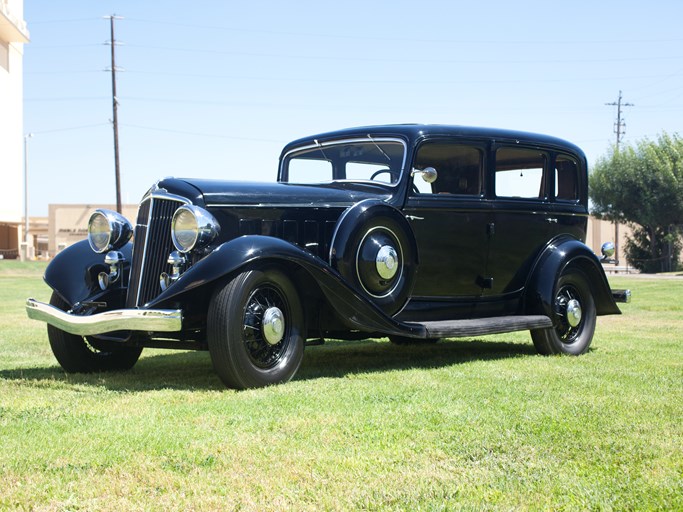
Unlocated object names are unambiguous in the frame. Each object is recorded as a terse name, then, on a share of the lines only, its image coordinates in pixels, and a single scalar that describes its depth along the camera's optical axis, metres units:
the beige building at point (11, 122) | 45.81
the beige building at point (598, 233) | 58.47
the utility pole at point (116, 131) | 33.59
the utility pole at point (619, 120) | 58.97
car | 5.34
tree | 38.38
